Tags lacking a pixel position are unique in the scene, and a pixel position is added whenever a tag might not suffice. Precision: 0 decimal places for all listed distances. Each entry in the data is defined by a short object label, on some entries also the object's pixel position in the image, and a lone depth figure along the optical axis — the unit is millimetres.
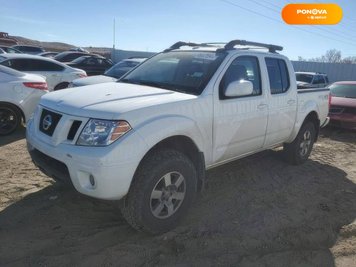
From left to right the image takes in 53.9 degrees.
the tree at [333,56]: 70238
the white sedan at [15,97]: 6688
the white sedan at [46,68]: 9406
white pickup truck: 3002
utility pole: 34953
